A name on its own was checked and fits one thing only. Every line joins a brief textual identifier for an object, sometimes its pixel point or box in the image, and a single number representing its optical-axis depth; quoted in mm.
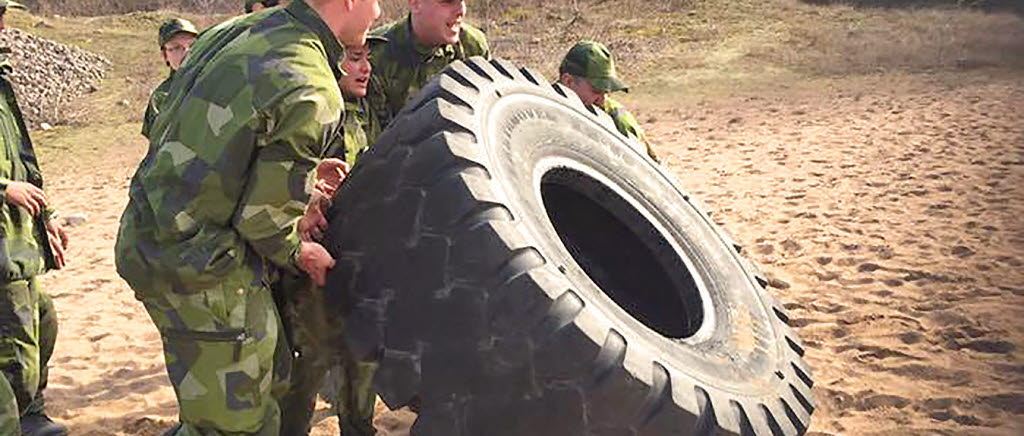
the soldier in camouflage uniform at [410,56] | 3944
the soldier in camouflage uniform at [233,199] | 2186
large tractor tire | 2176
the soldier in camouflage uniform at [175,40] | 4738
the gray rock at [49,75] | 13812
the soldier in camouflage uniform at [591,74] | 4406
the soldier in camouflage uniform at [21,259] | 3264
